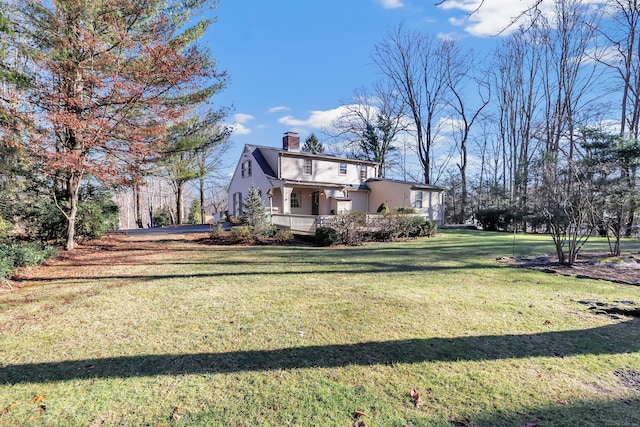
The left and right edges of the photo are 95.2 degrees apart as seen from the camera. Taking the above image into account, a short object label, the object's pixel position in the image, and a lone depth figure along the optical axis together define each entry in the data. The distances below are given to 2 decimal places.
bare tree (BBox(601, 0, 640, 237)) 17.64
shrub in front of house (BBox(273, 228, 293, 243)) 13.02
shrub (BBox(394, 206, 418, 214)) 17.81
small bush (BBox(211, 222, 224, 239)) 13.18
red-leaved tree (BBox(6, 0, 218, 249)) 8.40
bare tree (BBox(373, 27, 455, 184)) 28.92
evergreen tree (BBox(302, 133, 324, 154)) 36.24
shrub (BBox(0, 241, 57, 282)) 5.89
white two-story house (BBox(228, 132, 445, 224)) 19.88
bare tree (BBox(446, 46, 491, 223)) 28.33
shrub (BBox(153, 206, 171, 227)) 30.80
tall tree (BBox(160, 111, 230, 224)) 13.64
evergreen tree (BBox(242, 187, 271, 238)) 12.88
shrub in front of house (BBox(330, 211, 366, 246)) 12.38
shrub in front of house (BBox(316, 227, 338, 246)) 12.21
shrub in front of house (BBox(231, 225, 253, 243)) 12.28
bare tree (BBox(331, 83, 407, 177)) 31.28
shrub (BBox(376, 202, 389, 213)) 20.66
